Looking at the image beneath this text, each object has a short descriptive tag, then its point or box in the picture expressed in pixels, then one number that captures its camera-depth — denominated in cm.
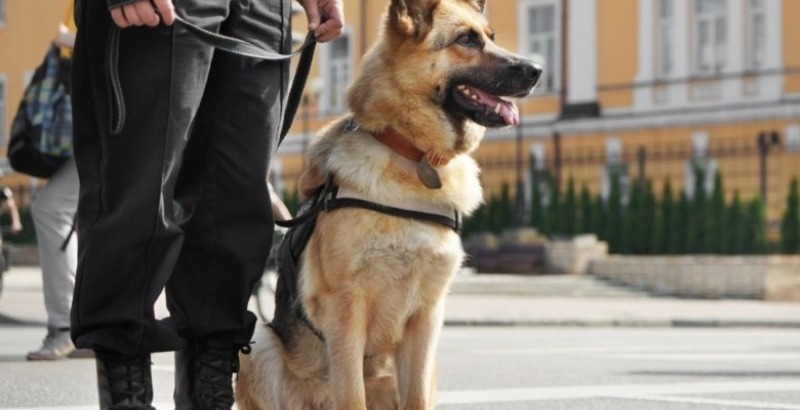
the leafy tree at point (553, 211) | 2789
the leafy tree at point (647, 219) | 2648
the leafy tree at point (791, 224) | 2467
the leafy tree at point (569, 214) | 2778
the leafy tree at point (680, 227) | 2583
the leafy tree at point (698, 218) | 2548
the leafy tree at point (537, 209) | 2861
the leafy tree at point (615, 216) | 2716
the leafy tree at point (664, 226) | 2614
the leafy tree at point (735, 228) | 2492
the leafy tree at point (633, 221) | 2673
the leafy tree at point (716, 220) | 2519
